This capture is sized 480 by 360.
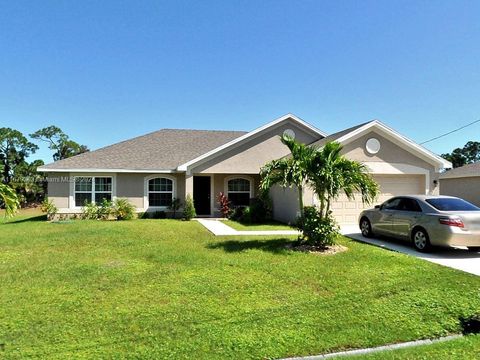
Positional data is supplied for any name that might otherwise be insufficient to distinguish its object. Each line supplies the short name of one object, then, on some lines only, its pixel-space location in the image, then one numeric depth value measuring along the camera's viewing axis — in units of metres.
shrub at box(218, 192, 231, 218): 18.66
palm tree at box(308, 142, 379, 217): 9.05
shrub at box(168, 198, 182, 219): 18.83
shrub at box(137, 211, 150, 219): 18.50
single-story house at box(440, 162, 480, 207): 23.83
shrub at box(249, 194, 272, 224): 17.00
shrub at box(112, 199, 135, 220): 17.83
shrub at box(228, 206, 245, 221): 18.13
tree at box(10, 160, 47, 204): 35.00
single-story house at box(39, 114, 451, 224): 14.98
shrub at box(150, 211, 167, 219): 18.62
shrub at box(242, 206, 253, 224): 16.84
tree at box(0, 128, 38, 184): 40.06
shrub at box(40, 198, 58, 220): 17.66
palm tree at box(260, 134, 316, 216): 9.30
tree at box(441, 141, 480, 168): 57.41
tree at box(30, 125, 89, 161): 48.53
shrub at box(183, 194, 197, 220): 17.44
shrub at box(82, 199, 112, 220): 18.00
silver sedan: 8.42
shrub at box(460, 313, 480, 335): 4.80
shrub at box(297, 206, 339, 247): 9.20
